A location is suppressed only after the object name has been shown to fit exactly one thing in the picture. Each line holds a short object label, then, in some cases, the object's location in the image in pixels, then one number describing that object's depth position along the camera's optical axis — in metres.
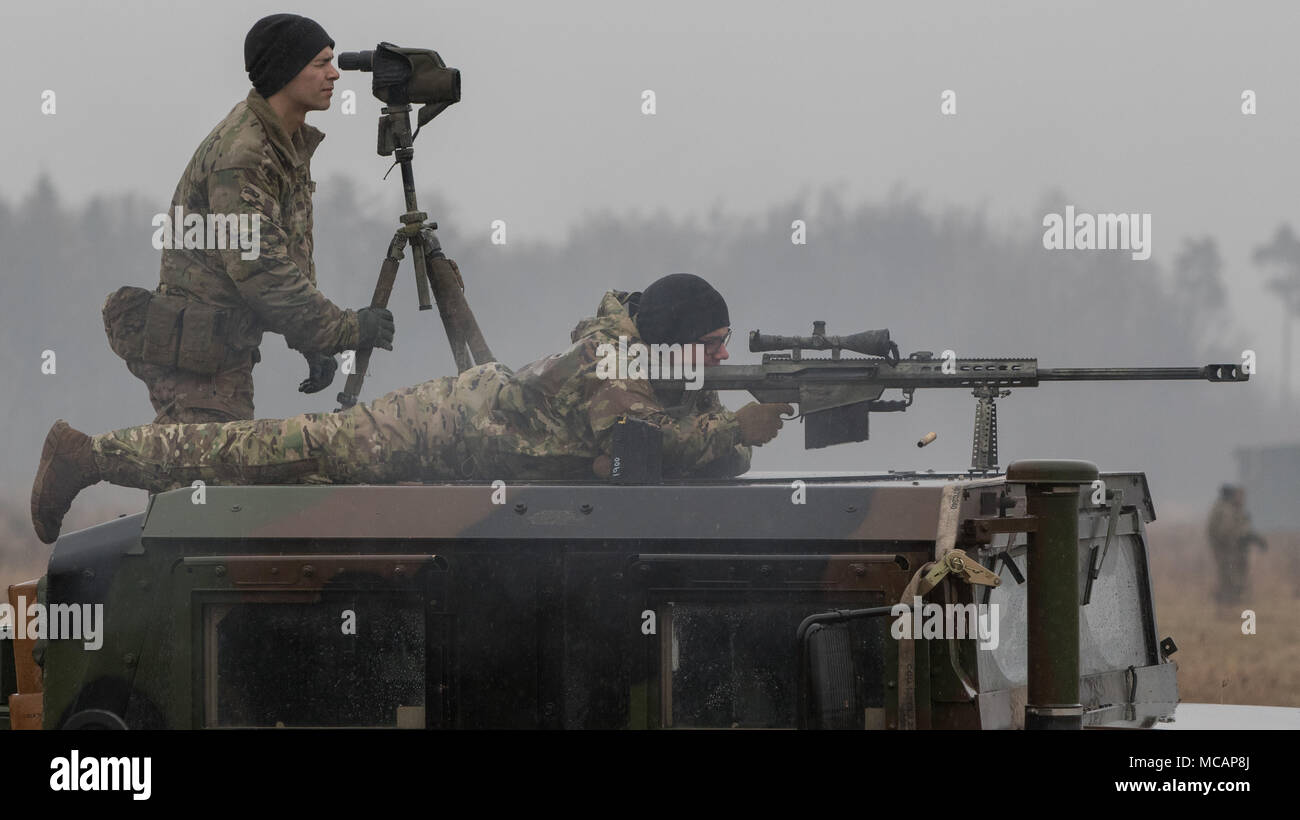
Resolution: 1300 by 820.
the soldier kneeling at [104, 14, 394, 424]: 12.45
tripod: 13.27
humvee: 9.31
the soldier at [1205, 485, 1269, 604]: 40.12
